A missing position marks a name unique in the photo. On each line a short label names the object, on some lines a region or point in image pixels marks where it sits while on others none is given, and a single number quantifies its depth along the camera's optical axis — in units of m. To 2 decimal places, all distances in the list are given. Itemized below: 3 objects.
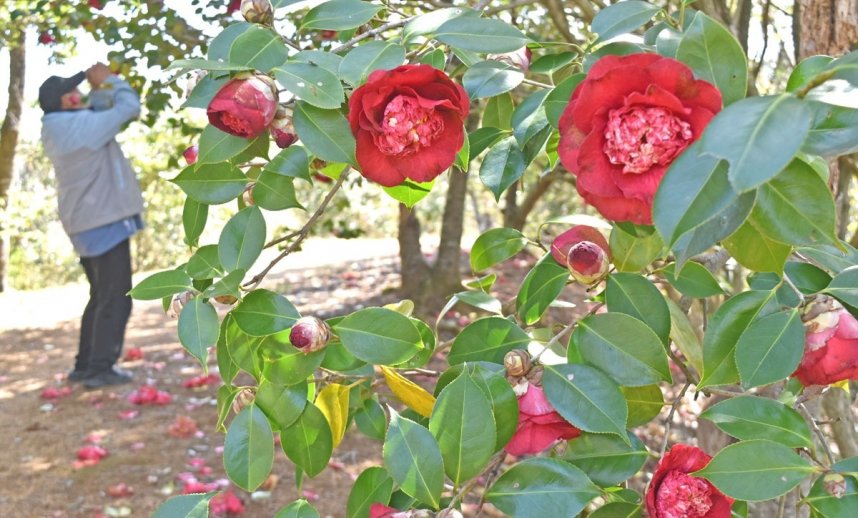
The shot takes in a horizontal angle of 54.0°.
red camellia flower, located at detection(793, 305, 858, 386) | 0.74
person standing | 4.36
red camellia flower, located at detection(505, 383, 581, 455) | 0.79
